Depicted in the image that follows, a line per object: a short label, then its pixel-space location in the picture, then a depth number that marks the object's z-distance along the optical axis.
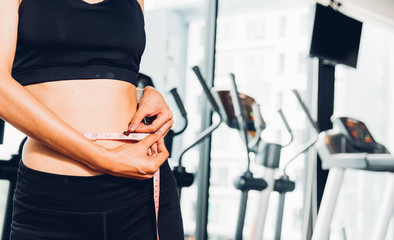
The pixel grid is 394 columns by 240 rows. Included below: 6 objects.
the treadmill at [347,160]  2.62
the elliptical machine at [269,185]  2.67
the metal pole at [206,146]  3.60
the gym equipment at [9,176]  1.49
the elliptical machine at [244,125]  2.47
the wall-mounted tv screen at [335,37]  3.73
